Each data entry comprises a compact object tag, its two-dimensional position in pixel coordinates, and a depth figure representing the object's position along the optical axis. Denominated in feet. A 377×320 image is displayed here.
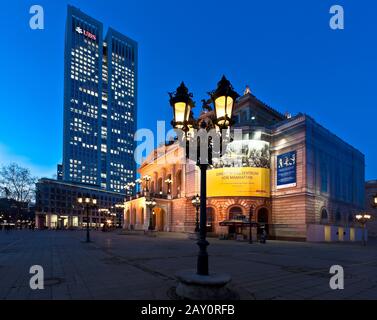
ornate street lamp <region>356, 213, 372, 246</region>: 109.91
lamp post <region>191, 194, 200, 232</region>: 108.80
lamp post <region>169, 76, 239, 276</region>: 23.15
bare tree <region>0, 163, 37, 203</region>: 219.20
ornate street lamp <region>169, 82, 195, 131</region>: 25.96
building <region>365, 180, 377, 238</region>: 224.41
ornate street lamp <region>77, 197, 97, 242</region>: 95.19
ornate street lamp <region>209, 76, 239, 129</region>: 24.48
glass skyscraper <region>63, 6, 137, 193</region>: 493.36
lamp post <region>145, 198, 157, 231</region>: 172.38
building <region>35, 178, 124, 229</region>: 362.12
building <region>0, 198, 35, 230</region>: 226.50
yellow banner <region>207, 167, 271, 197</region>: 135.23
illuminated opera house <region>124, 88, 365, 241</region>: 124.67
